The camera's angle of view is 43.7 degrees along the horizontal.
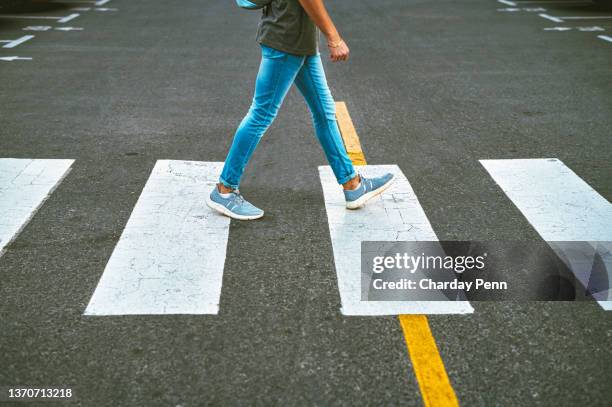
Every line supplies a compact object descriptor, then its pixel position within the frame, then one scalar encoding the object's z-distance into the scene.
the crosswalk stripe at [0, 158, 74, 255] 4.84
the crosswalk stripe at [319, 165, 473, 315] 3.82
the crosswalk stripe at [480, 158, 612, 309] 4.70
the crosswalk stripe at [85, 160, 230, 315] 3.85
